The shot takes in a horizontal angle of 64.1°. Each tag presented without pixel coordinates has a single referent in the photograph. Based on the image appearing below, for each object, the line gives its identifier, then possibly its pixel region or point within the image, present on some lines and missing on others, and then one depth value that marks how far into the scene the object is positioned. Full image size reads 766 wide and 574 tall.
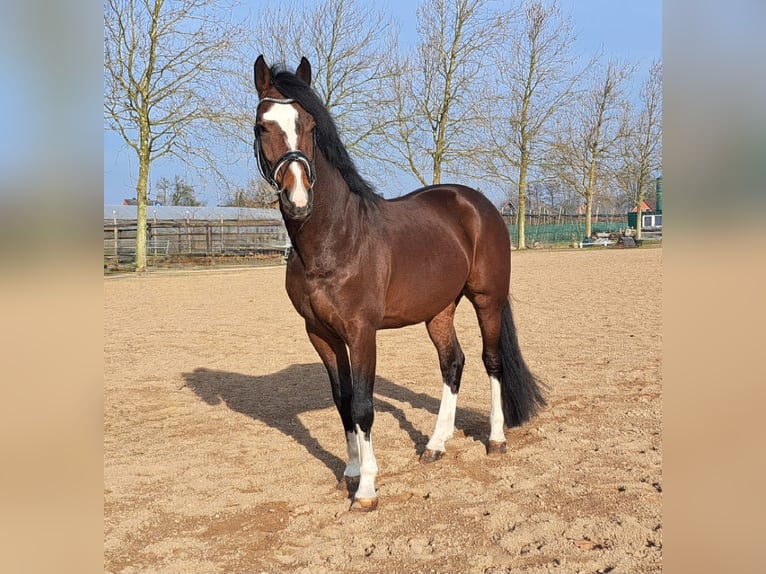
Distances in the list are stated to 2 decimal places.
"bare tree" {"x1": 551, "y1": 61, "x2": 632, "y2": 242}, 29.75
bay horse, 2.94
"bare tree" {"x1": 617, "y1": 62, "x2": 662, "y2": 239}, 32.12
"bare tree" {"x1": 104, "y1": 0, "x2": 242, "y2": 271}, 17.36
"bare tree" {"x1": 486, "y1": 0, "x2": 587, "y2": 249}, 28.97
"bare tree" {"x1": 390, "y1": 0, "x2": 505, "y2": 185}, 25.84
